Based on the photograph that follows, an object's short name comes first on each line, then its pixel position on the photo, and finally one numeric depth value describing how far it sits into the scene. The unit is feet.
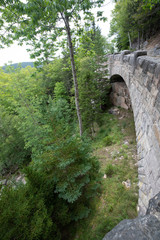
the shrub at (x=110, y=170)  18.17
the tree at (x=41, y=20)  10.86
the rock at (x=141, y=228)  2.86
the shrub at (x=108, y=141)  27.53
